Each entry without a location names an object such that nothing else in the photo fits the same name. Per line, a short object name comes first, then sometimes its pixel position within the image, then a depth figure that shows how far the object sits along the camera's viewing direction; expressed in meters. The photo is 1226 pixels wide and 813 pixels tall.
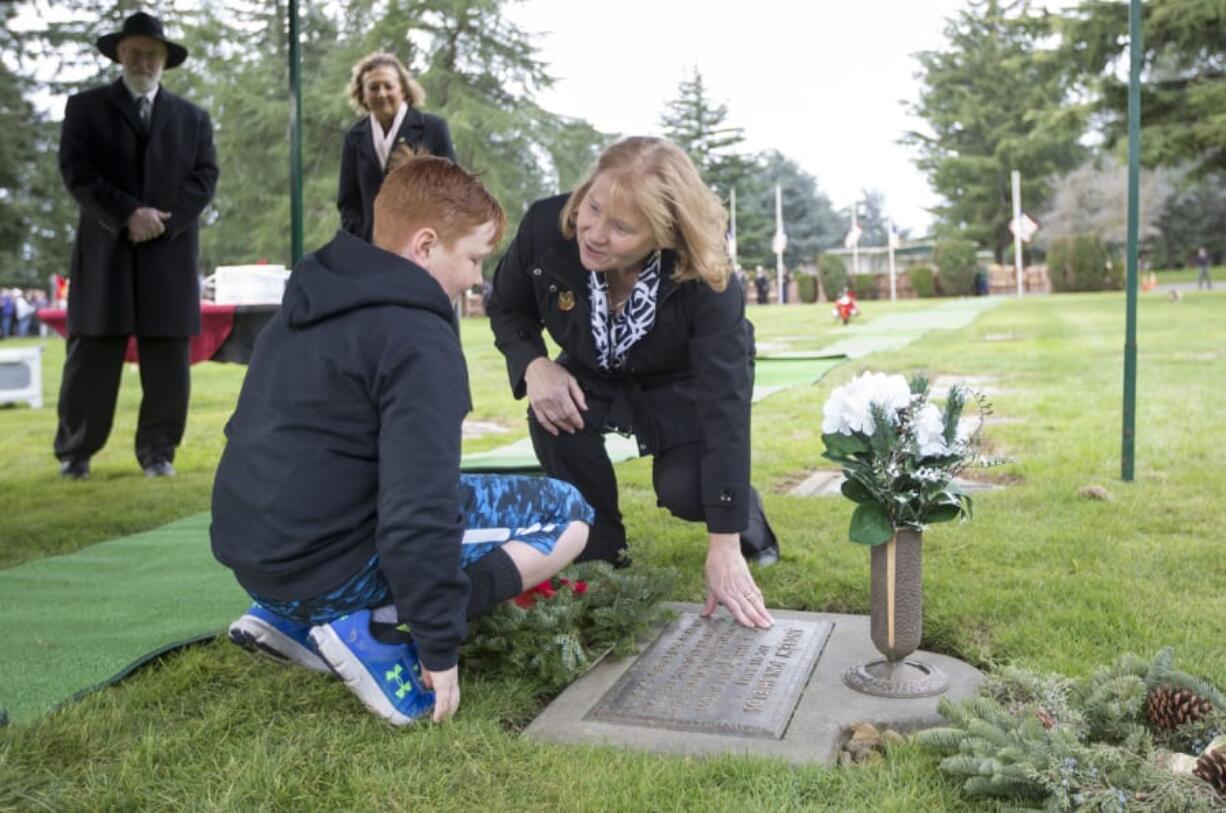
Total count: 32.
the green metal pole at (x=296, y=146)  4.64
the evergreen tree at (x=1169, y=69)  21.53
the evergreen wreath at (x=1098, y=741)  1.76
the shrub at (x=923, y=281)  38.47
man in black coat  5.28
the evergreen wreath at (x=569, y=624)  2.53
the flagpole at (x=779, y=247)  37.88
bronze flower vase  2.37
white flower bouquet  2.32
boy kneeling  2.08
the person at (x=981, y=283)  37.28
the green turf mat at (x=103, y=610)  2.60
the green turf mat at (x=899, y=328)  13.14
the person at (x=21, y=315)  27.97
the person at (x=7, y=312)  27.49
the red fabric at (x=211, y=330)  7.76
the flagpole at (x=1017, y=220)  32.84
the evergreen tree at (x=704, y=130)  50.50
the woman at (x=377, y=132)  5.35
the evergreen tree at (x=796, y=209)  52.88
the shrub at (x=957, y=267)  37.44
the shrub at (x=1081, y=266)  34.09
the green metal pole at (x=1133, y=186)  4.09
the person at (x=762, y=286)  39.22
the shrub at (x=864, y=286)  39.97
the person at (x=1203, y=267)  34.84
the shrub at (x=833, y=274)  39.22
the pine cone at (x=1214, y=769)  1.76
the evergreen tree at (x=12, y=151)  29.84
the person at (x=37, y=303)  28.72
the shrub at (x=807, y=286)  39.81
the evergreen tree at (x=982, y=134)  44.72
